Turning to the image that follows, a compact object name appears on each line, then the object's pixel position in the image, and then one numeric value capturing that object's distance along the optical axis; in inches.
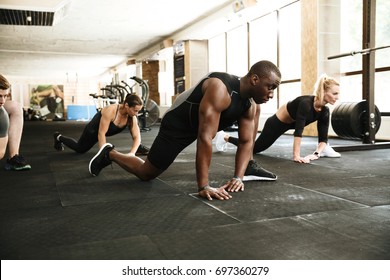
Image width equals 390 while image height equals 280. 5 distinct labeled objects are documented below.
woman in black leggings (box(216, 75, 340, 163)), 136.9
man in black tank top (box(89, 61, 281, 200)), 78.8
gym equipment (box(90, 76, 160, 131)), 333.4
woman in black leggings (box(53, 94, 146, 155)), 134.2
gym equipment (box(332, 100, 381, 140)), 177.9
